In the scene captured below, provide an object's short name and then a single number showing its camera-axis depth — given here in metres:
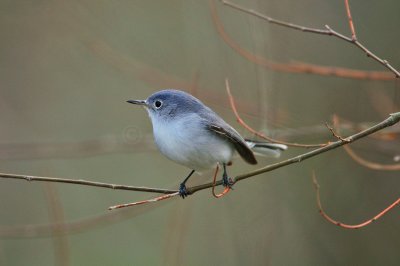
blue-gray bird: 7.64
